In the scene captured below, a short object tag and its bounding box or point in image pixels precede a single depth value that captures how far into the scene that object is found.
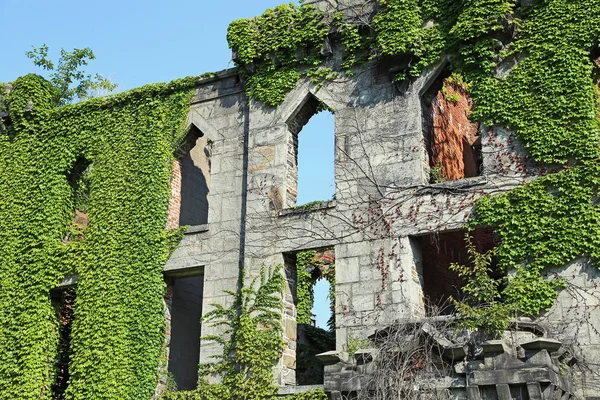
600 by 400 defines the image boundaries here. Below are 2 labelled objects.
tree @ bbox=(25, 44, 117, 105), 27.34
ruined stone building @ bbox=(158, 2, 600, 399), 11.80
